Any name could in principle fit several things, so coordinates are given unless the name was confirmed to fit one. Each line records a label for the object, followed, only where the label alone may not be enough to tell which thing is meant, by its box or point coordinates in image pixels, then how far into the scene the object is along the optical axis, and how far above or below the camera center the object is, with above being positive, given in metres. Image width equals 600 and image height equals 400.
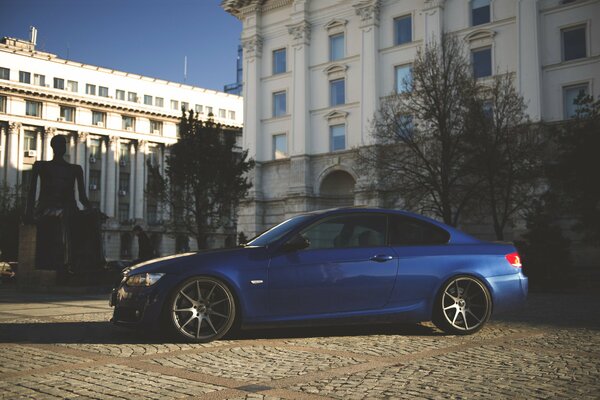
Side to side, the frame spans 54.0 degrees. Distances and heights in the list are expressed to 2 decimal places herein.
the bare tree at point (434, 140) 24.47 +4.85
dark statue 13.99 +0.74
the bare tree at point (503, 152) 23.75 +4.00
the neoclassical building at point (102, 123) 58.16 +13.68
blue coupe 5.96 -0.31
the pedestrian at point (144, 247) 16.06 +0.09
